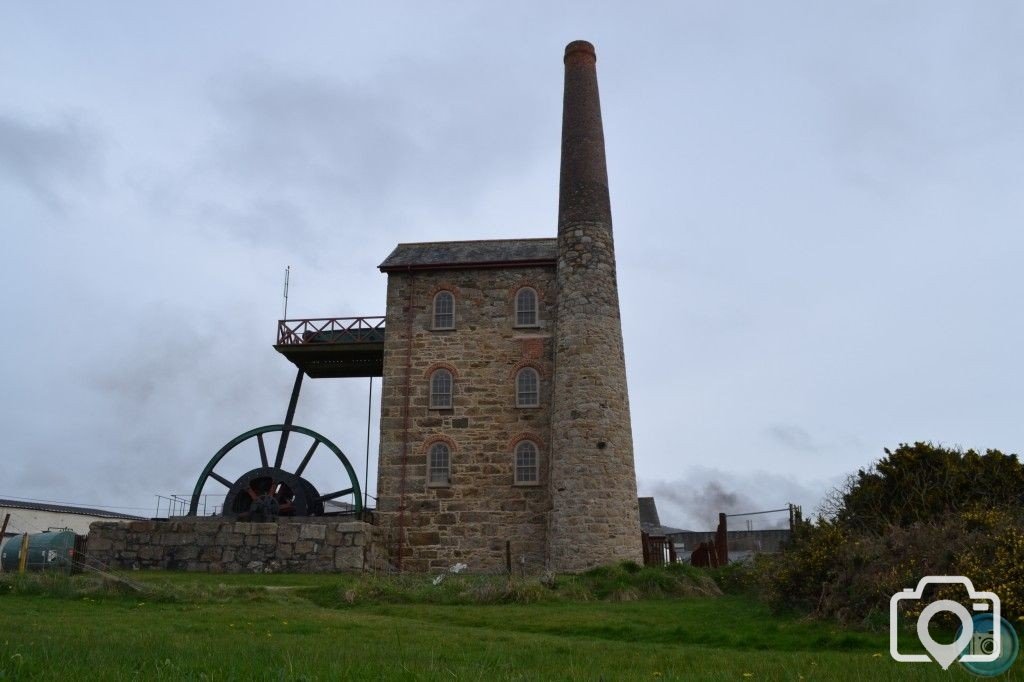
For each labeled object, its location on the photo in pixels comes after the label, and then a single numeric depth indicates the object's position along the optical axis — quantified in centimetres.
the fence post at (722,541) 2117
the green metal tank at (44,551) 1992
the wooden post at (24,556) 1708
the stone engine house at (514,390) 2188
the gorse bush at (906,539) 1037
